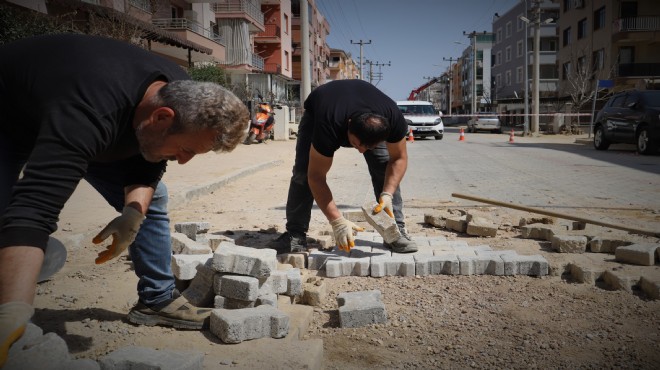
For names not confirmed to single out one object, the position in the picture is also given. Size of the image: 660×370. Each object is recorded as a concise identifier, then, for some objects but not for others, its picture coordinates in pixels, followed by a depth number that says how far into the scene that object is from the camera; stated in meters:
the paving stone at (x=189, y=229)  4.68
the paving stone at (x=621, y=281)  3.57
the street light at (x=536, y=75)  26.09
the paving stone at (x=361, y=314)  3.10
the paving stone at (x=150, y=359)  2.12
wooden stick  4.80
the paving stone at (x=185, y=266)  3.44
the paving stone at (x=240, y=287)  3.03
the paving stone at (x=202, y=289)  3.24
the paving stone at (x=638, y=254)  4.04
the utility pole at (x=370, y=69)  90.94
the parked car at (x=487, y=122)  32.44
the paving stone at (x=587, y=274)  3.78
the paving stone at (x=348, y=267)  4.10
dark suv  12.91
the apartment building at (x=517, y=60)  47.97
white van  22.67
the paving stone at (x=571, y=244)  4.50
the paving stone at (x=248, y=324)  2.68
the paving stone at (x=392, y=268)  4.05
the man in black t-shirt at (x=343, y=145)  3.97
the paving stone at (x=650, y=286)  3.38
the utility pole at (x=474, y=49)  54.21
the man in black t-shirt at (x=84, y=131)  1.72
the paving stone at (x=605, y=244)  4.48
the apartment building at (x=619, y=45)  31.84
